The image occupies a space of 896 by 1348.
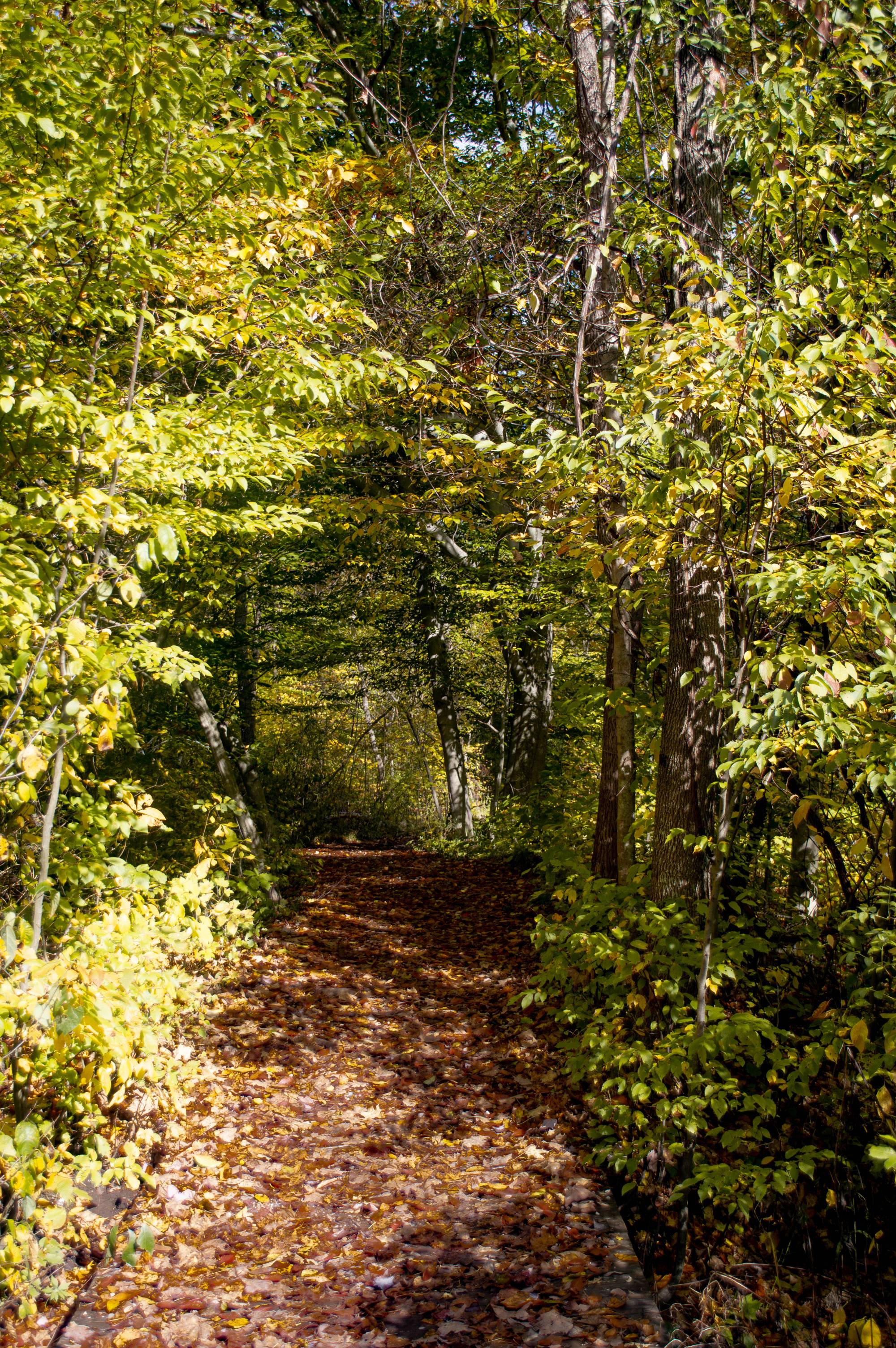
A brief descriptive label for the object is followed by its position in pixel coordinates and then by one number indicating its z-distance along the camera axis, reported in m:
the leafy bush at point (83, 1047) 2.68
